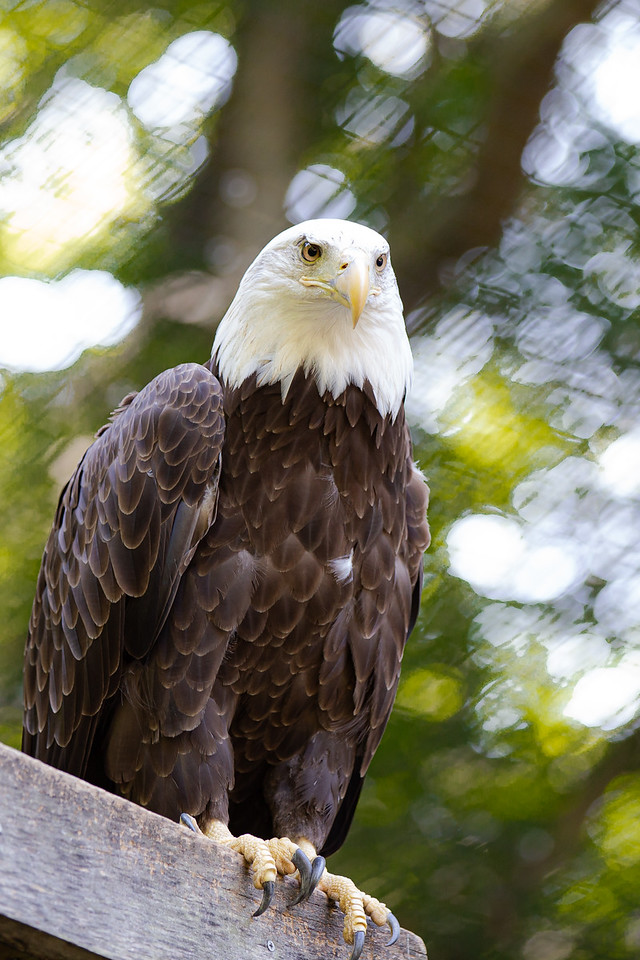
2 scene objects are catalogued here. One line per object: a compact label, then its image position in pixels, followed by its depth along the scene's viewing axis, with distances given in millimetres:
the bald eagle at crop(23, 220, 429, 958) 8931
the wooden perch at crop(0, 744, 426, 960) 8557
